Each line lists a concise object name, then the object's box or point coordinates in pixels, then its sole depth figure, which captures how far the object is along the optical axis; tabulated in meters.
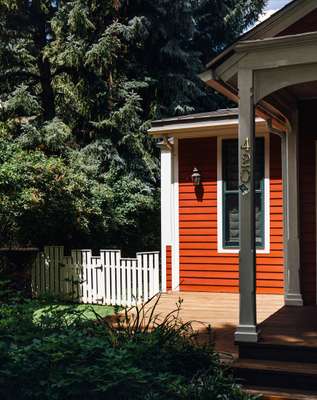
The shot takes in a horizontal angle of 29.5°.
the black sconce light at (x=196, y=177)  10.61
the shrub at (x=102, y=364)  4.48
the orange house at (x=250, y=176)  5.89
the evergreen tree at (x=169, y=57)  17.53
